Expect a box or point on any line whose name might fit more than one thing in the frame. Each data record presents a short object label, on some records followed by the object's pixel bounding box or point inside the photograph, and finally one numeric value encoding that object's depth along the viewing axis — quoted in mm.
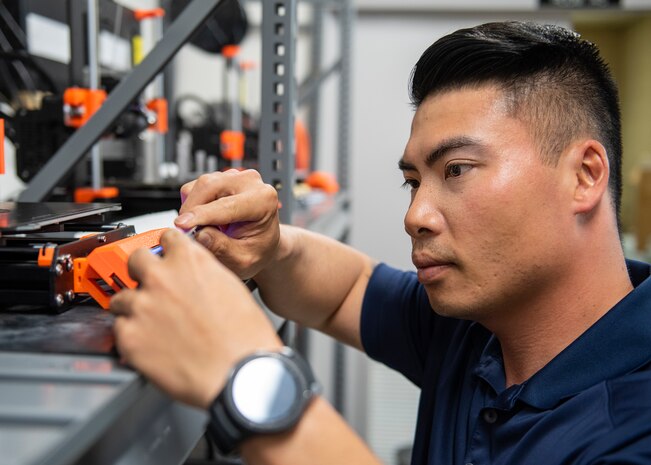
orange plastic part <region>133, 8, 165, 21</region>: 1801
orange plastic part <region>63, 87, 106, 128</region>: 1395
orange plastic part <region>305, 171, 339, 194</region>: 2393
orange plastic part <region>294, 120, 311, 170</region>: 2818
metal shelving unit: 364
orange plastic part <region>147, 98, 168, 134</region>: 1839
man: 822
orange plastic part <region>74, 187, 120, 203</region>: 1439
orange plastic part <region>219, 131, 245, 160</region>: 2143
